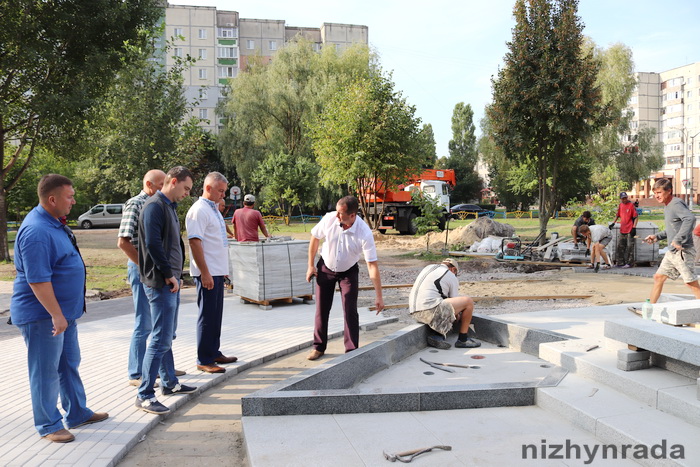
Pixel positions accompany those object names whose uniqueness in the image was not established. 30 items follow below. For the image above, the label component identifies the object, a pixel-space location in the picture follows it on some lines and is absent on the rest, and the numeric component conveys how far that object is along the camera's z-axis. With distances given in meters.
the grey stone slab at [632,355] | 4.54
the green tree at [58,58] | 14.58
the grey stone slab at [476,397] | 4.48
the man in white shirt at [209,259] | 5.24
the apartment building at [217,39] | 67.62
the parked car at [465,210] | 44.62
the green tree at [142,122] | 15.04
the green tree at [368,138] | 24.23
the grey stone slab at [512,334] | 6.10
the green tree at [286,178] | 37.38
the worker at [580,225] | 15.00
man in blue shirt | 3.56
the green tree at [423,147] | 25.37
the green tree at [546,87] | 16.86
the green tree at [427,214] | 18.36
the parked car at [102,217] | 37.50
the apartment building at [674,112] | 83.19
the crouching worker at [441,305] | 6.44
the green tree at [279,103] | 38.41
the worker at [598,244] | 13.71
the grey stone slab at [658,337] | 4.08
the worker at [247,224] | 10.07
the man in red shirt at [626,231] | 13.93
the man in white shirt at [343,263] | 5.69
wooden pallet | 8.98
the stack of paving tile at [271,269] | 8.90
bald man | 4.77
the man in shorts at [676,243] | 7.15
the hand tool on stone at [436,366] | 5.67
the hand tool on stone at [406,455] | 3.50
